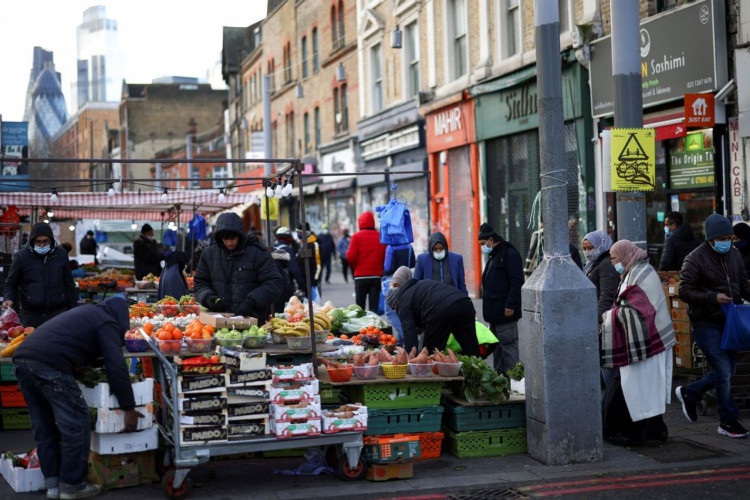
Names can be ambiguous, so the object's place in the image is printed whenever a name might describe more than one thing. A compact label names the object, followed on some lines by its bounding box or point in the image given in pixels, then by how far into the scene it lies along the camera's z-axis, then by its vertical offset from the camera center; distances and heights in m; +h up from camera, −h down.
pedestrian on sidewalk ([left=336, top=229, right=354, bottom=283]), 31.67 +0.79
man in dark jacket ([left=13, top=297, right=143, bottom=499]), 7.39 -0.79
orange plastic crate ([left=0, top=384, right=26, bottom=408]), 10.54 -1.21
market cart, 7.54 -1.36
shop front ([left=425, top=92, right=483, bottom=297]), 23.91 +2.34
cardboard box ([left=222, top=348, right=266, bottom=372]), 8.02 -0.70
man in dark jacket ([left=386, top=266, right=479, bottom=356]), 9.84 -0.45
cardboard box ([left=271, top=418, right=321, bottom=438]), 7.77 -1.24
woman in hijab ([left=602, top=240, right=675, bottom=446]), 8.78 -0.72
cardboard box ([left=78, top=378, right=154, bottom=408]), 7.56 -0.91
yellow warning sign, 10.52 +1.13
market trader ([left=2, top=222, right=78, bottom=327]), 11.40 +0.01
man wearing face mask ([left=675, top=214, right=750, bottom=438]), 9.00 -0.32
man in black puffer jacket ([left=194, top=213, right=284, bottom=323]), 10.13 +0.04
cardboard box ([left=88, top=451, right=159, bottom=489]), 7.86 -1.54
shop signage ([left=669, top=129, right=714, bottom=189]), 15.16 +1.61
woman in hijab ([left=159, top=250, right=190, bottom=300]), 15.37 +0.01
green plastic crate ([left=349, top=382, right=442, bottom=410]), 8.61 -1.11
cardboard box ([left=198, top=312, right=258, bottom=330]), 9.04 -0.43
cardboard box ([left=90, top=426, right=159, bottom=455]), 7.71 -1.30
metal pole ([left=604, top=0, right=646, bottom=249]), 10.77 +1.88
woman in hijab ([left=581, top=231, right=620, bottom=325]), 10.29 -0.06
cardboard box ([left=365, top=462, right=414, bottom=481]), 8.04 -1.66
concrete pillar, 8.32 -0.61
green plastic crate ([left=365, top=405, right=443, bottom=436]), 8.52 -1.33
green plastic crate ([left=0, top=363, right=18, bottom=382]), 10.73 -0.99
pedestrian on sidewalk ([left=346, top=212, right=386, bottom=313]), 16.84 +0.23
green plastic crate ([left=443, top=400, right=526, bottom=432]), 8.72 -1.35
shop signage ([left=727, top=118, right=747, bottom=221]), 14.27 +1.32
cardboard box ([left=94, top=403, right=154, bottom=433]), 7.57 -1.09
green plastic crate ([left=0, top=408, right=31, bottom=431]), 10.56 -1.48
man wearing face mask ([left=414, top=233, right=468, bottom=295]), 12.38 +0.05
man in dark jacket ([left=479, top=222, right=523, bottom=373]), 11.55 -0.35
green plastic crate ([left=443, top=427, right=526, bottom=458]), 8.72 -1.58
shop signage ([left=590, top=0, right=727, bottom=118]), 14.54 +3.29
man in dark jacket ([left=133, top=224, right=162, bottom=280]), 21.44 +0.50
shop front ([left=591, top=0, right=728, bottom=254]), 14.55 +2.40
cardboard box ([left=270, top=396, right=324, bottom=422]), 7.78 -1.11
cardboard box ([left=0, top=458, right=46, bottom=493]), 7.81 -1.59
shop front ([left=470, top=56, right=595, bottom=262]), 18.34 +2.49
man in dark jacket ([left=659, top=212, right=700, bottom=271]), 14.42 +0.27
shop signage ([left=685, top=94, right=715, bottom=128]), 14.36 +2.23
